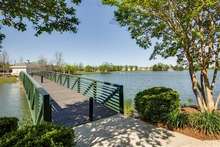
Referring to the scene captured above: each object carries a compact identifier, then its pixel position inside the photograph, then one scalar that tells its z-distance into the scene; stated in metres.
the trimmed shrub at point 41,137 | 1.61
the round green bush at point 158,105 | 3.38
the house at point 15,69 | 31.13
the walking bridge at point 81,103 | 3.33
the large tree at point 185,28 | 3.46
